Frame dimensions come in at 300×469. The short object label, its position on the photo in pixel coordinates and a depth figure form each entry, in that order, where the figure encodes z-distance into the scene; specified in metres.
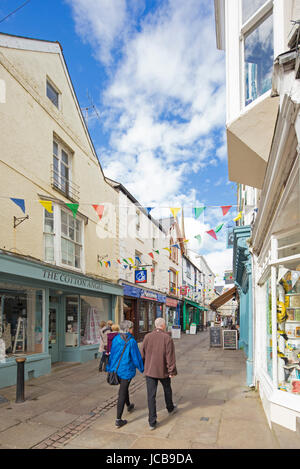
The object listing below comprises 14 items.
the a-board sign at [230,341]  16.02
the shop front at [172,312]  25.73
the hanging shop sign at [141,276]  17.44
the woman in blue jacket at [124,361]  5.32
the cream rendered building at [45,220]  8.85
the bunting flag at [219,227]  10.19
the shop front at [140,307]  17.64
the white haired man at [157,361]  5.19
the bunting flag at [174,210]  9.23
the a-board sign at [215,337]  16.73
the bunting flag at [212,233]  10.62
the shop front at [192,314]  31.86
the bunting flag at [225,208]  8.73
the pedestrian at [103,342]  9.55
